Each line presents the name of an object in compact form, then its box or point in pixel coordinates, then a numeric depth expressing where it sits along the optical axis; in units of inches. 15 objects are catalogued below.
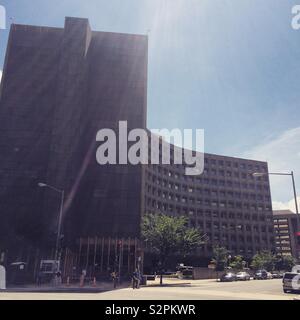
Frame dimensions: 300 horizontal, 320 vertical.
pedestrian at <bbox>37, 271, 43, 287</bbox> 1183.2
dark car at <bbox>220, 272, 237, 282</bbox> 1803.6
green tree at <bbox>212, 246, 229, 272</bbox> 2519.7
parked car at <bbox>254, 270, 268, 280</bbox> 2193.4
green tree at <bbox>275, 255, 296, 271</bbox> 3511.3
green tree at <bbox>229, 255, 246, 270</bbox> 2620.6
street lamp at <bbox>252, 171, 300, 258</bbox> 776.2
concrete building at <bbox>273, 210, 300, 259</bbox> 5393.7
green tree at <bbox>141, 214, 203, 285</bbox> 1633.9
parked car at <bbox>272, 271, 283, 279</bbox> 2431.1
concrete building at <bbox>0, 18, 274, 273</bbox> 1961.1
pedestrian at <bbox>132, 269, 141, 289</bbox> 1104.8
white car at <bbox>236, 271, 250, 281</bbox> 1924.2
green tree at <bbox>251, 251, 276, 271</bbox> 2888.8
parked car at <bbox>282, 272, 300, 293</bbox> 893.8
